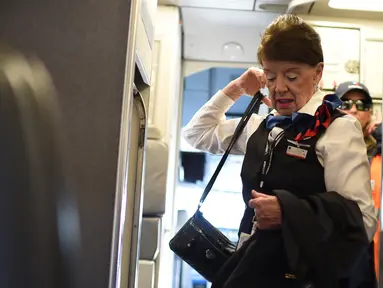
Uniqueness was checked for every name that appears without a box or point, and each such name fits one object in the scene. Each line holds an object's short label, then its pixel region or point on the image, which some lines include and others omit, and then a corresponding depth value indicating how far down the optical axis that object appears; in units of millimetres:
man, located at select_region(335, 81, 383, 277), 2219
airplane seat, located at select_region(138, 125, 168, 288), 2131
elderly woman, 963
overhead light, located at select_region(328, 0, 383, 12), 2625
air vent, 2742
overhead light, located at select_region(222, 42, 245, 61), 3352
